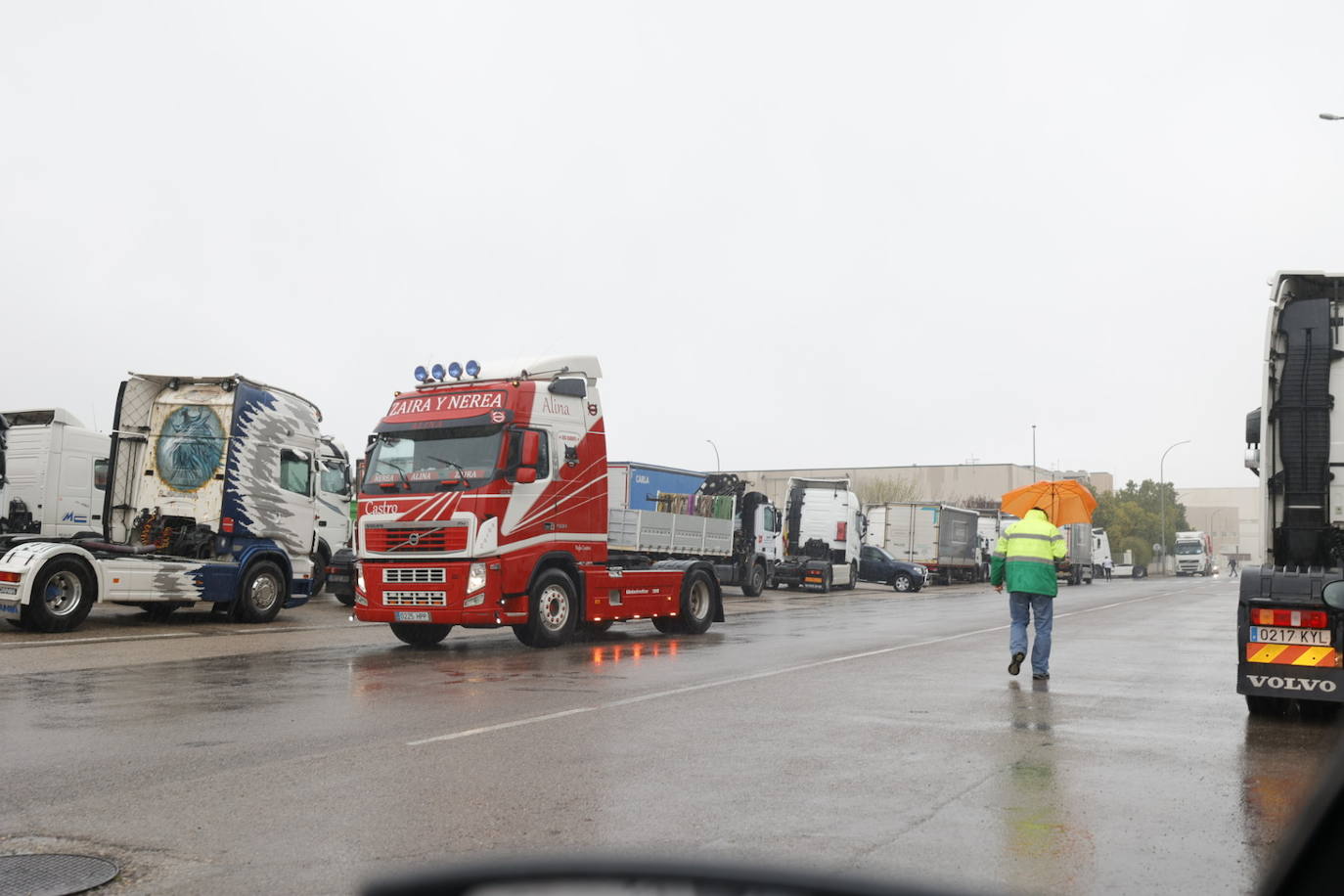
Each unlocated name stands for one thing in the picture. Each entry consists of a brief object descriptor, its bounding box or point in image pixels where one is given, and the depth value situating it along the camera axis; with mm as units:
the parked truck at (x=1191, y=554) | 85812
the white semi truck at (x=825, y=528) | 40688
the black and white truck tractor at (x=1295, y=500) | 9141
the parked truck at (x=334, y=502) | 24969
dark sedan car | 43938
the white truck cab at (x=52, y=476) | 26297
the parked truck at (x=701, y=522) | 27875
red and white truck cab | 14828
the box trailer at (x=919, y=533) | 51844
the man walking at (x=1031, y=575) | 11922
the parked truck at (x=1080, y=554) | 60469
